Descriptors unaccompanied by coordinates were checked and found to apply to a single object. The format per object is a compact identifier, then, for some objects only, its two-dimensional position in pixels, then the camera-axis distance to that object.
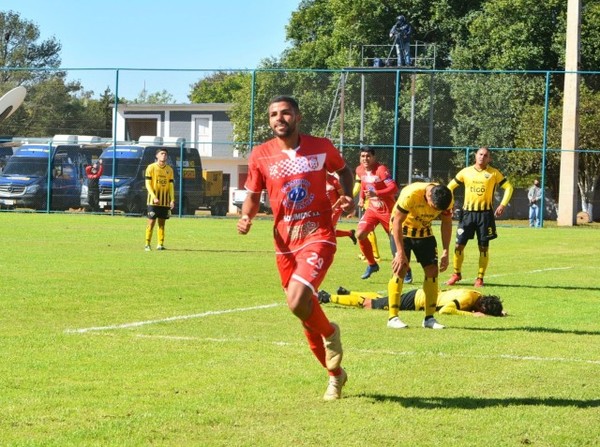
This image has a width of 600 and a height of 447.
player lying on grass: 13.55
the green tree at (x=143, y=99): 48.48
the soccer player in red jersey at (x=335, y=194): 20.27
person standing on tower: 48.12
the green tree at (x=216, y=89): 102.62
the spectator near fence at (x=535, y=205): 42.28
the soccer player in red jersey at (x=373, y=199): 18.86
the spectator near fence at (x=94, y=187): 43.94
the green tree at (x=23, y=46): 105.94
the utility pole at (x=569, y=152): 42.50
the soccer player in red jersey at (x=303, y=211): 8.27
